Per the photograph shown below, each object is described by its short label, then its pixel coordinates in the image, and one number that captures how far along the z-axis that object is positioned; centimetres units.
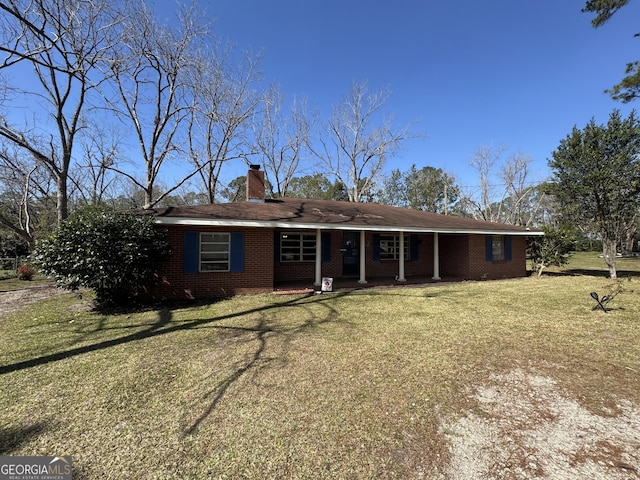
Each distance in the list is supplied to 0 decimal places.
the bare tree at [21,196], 1628
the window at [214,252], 869
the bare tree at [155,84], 1352
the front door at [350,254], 1199
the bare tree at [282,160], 2656
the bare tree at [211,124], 1739
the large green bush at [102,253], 652
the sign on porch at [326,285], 939
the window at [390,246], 1256
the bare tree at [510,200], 3566
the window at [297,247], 1116
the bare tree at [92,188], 2206
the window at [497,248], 1306
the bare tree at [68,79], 873
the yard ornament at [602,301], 668
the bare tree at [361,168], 2767
